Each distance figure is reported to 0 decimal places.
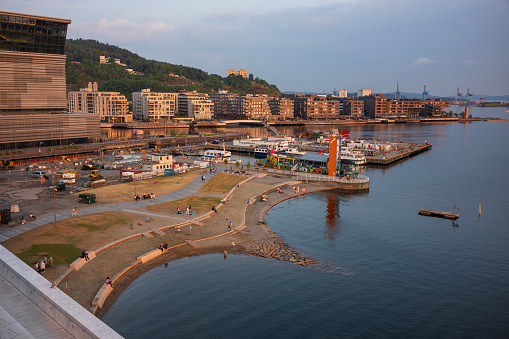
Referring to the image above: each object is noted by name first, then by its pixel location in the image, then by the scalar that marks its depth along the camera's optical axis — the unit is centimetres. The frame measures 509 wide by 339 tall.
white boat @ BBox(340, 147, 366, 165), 10338
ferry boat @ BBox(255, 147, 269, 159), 11206
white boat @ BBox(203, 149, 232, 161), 9981
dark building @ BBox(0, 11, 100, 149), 9619
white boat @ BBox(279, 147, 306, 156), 10625
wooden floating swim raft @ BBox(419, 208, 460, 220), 5859
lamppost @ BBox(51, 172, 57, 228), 4512
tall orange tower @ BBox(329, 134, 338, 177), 7862
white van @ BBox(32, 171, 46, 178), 7248
